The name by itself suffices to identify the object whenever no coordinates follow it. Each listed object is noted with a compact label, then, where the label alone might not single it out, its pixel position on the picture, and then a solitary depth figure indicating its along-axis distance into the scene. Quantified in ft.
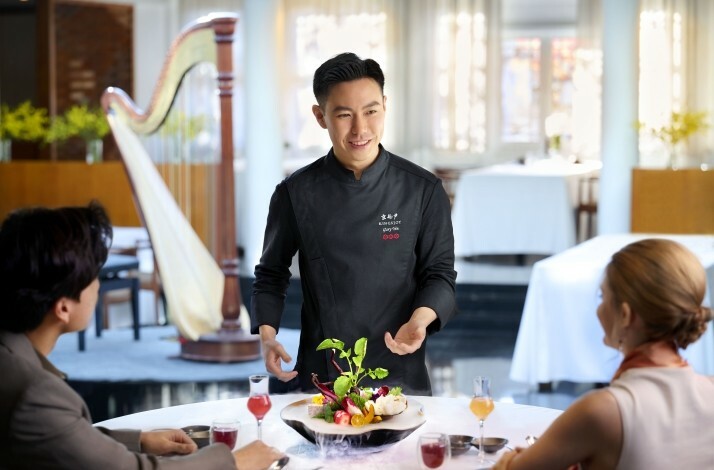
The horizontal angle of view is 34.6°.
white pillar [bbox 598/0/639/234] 29.76
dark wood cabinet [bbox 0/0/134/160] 37.78
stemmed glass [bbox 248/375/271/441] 7.53
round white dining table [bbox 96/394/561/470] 7.18
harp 20.29
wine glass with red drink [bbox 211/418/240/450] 7.09
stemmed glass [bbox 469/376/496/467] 7.54
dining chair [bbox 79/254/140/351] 23.49
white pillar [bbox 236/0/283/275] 30.99
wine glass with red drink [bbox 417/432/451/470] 6.59
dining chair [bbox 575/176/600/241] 36.80
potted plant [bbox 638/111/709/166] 26.91
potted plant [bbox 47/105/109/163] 32.65
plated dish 7.14
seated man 5.59
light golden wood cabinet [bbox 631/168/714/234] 27.71
